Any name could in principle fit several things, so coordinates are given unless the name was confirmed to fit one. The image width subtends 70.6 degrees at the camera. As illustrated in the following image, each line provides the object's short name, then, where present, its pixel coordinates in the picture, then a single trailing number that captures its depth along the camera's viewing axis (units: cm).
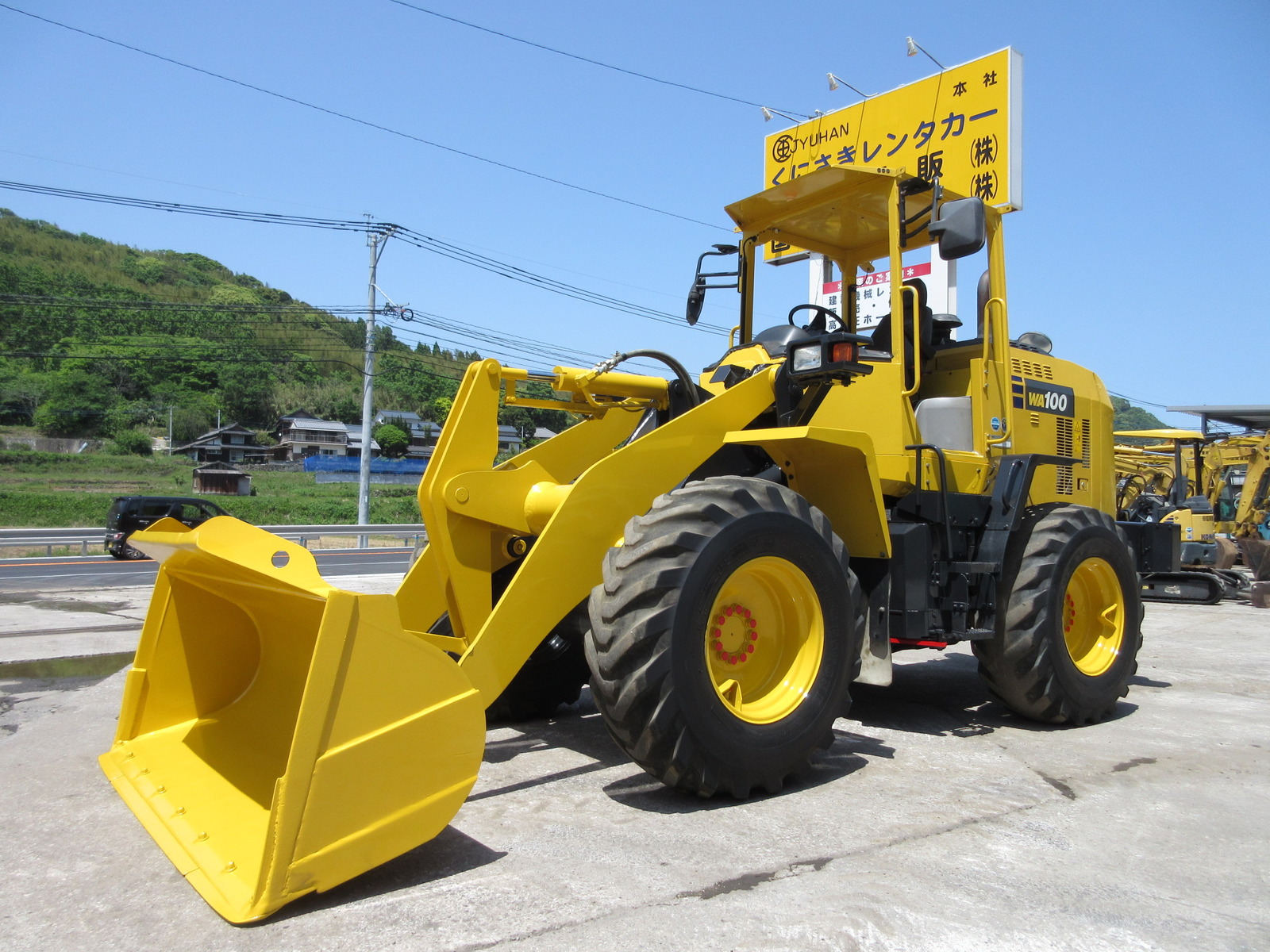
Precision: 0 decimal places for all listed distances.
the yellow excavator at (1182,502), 1465
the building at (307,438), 8050
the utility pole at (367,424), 2780
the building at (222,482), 5028
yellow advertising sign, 1174
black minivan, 2258
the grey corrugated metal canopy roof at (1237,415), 3016
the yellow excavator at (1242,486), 1803
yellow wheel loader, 305
